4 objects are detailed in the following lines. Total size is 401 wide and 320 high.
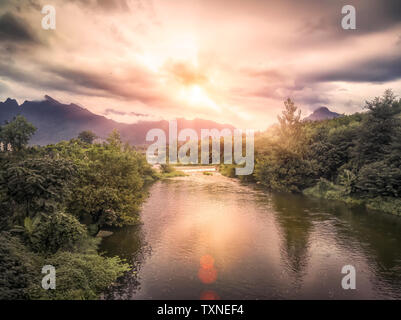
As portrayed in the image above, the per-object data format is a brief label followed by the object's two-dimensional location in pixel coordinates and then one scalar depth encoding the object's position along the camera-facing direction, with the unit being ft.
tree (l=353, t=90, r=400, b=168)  147.74
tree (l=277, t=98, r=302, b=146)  202.80
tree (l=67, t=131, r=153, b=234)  92.22
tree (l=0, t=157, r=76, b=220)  61.31
